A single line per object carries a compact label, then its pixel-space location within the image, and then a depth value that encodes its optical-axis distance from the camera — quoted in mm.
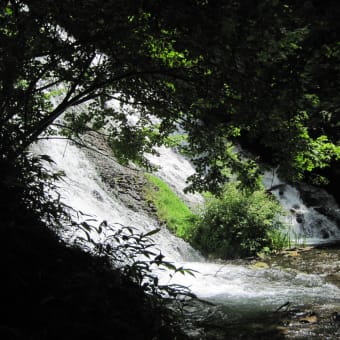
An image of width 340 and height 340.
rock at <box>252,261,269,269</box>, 9578
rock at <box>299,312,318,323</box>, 5349
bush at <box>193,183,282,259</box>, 11094
